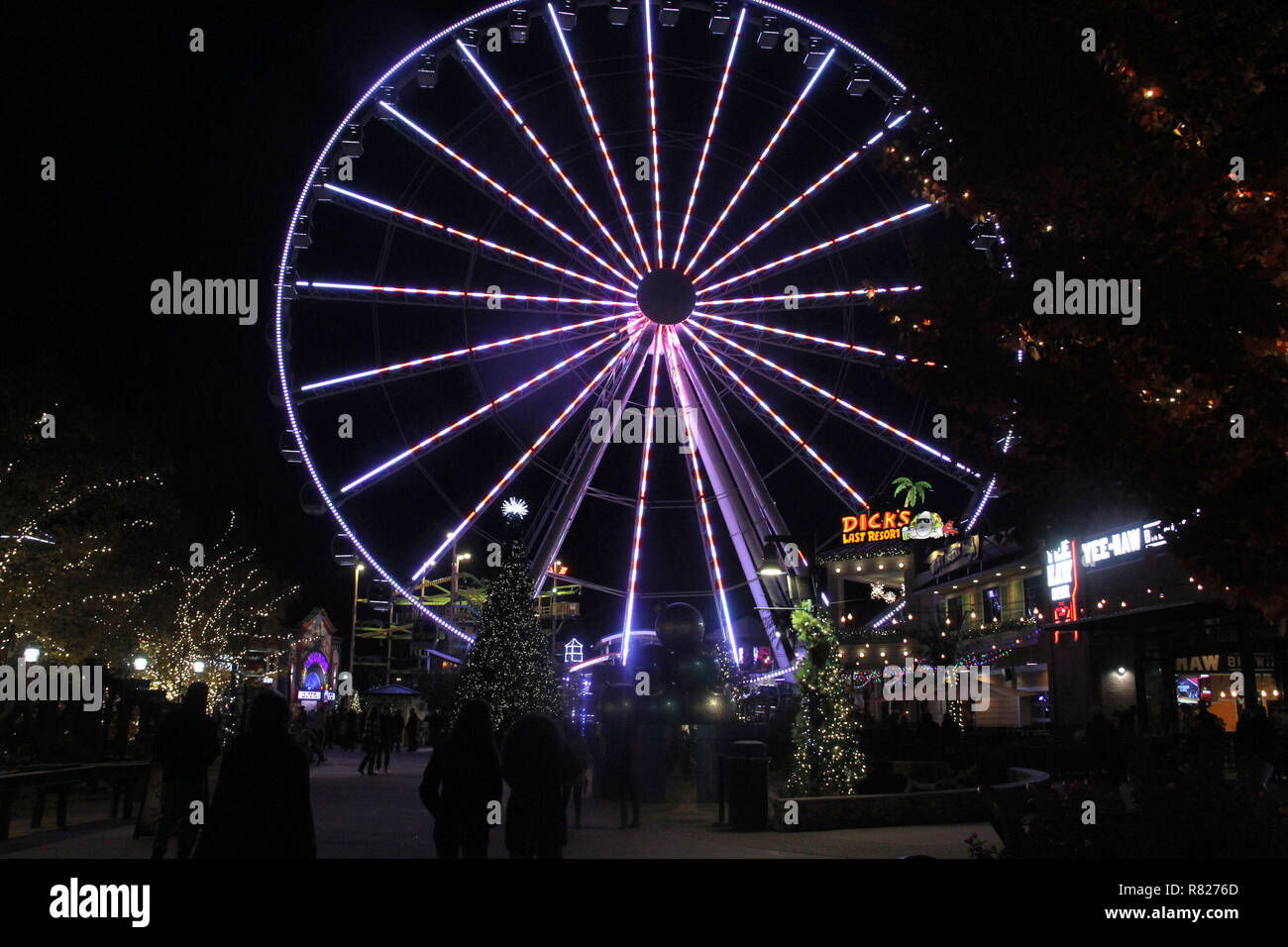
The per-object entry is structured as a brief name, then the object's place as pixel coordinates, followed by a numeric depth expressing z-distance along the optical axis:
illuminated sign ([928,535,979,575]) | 38.78
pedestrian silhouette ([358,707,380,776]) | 23.47
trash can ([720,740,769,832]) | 12.91
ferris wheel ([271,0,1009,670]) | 21.78
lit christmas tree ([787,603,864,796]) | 14.17
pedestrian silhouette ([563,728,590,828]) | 13.45
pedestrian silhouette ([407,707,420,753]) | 36.12
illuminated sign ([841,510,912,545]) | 48.61
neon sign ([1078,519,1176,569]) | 25.91
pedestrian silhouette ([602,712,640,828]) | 13.48
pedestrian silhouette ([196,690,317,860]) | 5.47
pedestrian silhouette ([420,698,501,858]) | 7.01
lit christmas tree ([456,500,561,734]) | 25.70
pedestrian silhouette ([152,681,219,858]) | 9.15
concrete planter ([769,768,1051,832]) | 12.59
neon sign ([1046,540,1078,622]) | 29.59
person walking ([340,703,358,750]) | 40.84
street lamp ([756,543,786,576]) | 18.66
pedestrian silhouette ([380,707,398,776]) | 24.27
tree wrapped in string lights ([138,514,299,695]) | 39.09
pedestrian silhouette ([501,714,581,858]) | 7.02
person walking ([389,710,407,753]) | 26.64
